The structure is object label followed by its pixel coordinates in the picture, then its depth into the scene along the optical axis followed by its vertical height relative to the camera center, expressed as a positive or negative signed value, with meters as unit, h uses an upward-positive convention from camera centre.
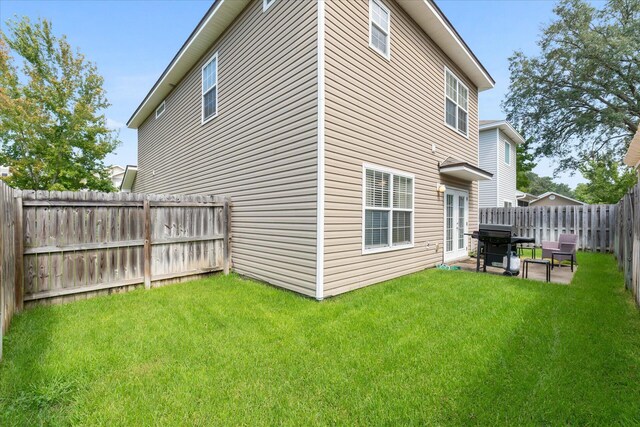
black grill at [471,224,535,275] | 6.66 -0.75
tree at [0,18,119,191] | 15.27 +5.17
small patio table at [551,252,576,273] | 7.55 -1.12
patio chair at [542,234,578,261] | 7.77 -0.99
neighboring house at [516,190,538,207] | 20.76 +1.10
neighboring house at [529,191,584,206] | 28.88 +1.25
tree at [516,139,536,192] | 31.53 +5.11
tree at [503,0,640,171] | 16.84 +8.20
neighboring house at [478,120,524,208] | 15.55 +2.86
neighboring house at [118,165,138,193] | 15.17 +1.65
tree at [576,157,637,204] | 18.86 +2.38
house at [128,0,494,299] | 5.04 +1.67
